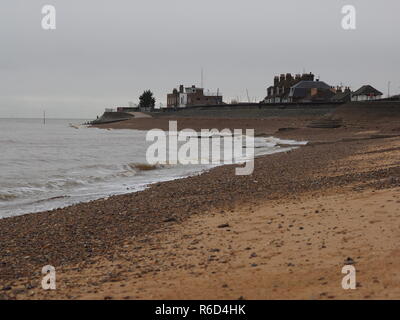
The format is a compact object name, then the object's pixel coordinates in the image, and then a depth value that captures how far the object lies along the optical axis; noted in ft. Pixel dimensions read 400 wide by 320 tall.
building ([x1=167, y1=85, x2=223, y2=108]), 450.30
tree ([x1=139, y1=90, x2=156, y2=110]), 460.96
